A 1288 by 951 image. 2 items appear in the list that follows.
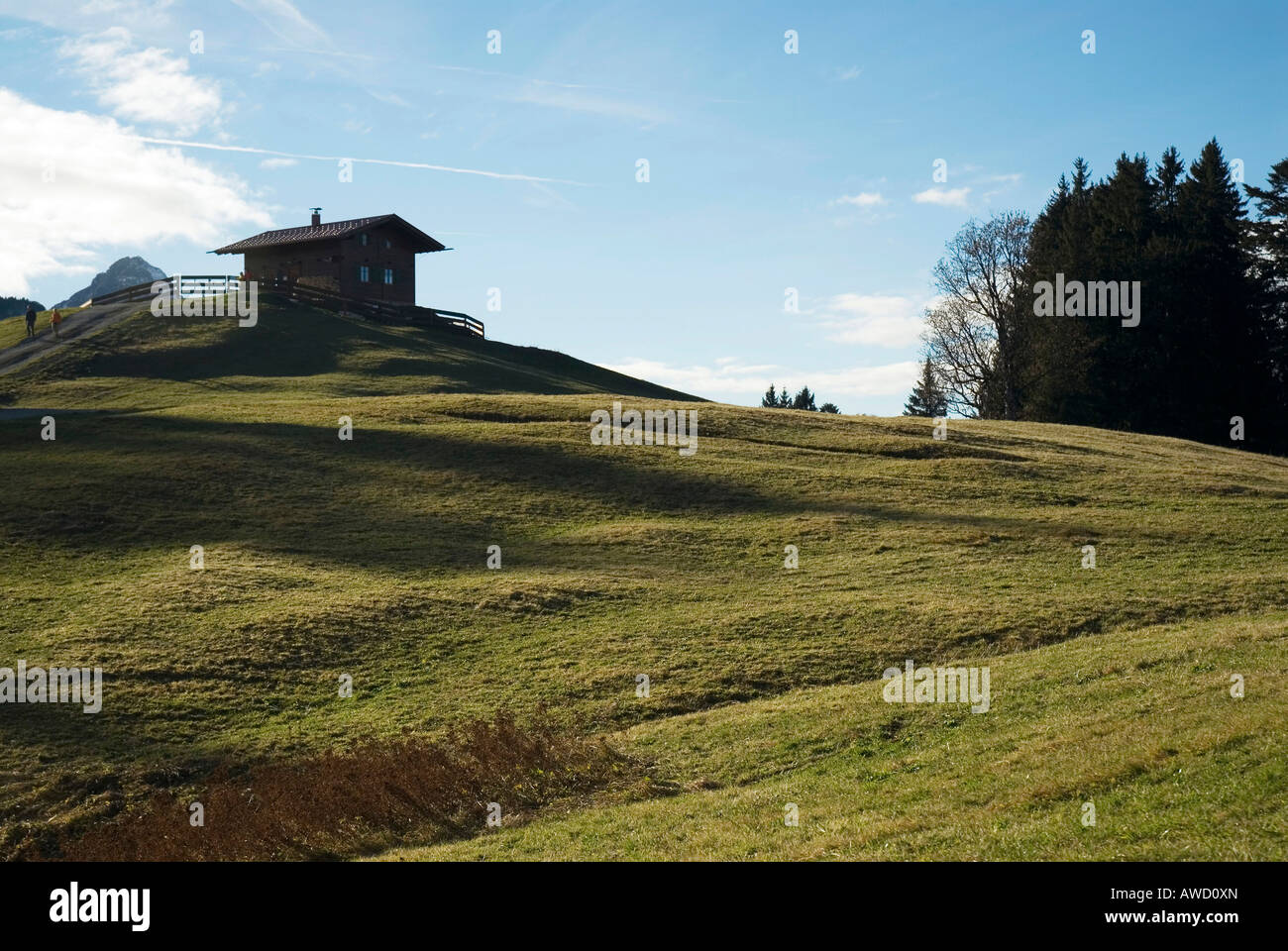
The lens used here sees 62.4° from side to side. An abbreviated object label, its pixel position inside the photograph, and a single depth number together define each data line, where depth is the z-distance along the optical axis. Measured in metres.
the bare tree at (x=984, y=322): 86.94
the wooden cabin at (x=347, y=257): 87.12
